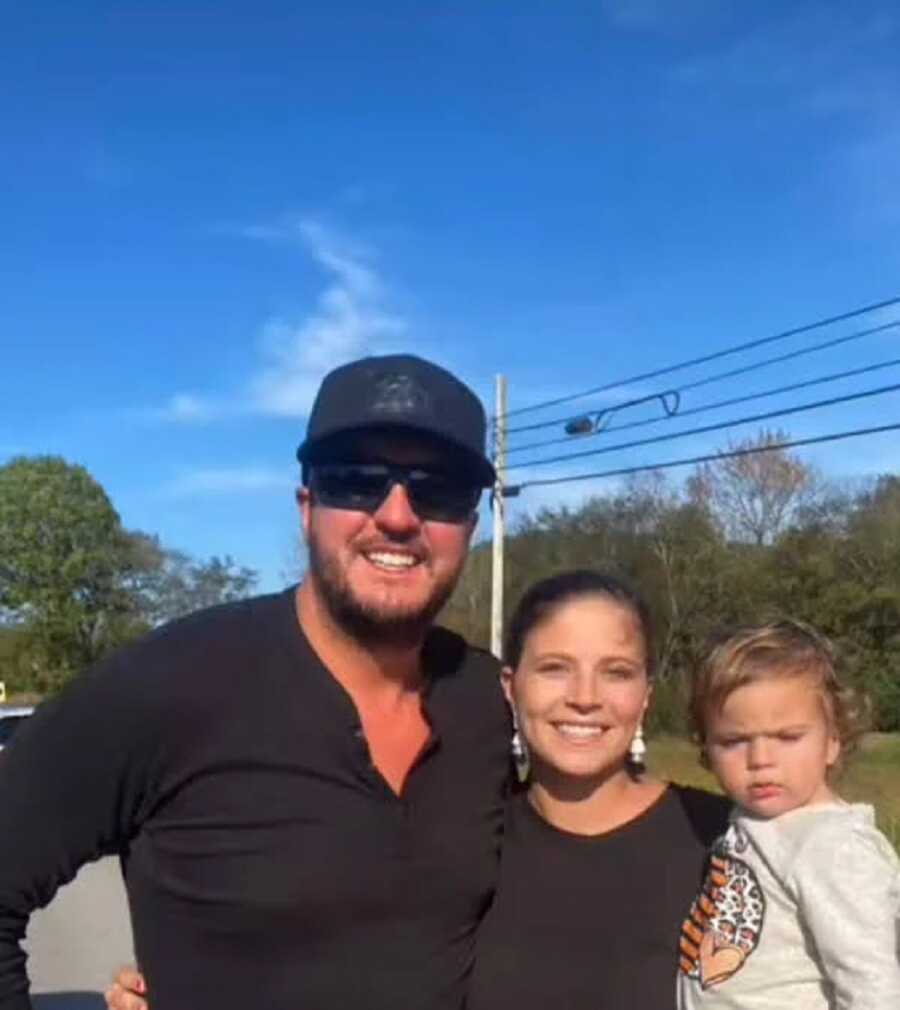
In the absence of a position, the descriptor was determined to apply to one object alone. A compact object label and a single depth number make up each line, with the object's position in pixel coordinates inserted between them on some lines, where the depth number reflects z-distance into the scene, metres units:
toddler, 2.57
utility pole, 28.12
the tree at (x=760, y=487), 44.38
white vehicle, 19.30
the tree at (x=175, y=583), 71.44
